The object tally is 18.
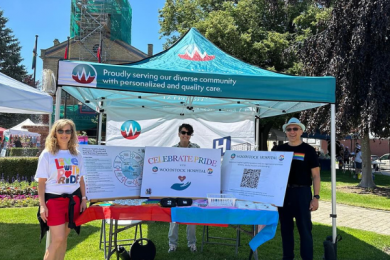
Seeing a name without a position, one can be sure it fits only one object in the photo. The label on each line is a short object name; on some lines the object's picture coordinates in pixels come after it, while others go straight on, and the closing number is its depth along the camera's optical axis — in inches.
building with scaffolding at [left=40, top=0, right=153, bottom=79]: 1408.7
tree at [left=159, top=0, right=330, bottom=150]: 683.4
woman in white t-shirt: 123.6
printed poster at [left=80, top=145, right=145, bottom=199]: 150.2
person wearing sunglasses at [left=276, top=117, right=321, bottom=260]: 144.9
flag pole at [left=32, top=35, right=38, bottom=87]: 1348.1
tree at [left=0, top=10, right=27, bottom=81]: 1286.9
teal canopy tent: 145.7
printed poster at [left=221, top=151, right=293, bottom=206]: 145.1
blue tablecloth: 128.1
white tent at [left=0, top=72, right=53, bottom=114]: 174.9
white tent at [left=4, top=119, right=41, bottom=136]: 877.8
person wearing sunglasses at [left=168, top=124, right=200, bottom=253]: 181.3
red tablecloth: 133.0
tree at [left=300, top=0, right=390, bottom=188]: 394.6
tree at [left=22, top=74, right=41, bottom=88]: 1349.9
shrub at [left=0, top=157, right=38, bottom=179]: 409.6
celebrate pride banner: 156.1
